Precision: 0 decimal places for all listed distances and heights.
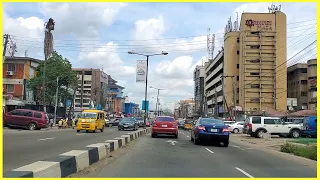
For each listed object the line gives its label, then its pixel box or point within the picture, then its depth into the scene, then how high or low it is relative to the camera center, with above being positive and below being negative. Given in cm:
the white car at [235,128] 3213 -263
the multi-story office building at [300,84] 6147 +527
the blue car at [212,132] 1397 -140
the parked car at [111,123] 4218 -311
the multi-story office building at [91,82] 9249 +778
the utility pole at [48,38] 3334 +818
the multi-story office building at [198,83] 10910 +955
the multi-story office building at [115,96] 10005 +293
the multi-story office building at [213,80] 6936 +745
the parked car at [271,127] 2288 -175
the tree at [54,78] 4012 +378
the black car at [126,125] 2919 -226
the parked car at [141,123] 4118 -291
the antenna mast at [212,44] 9039 +2126
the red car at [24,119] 2386 -147
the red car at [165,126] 1864 -148
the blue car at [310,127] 2200 -162
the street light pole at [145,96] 3179 +98
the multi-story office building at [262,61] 5493 +926
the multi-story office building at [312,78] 5568 +599
